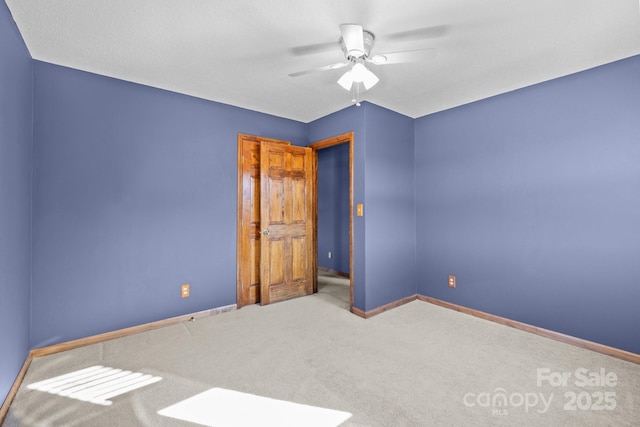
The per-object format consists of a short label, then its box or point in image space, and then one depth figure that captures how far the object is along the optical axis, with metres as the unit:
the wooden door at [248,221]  3.65
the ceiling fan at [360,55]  1.89
